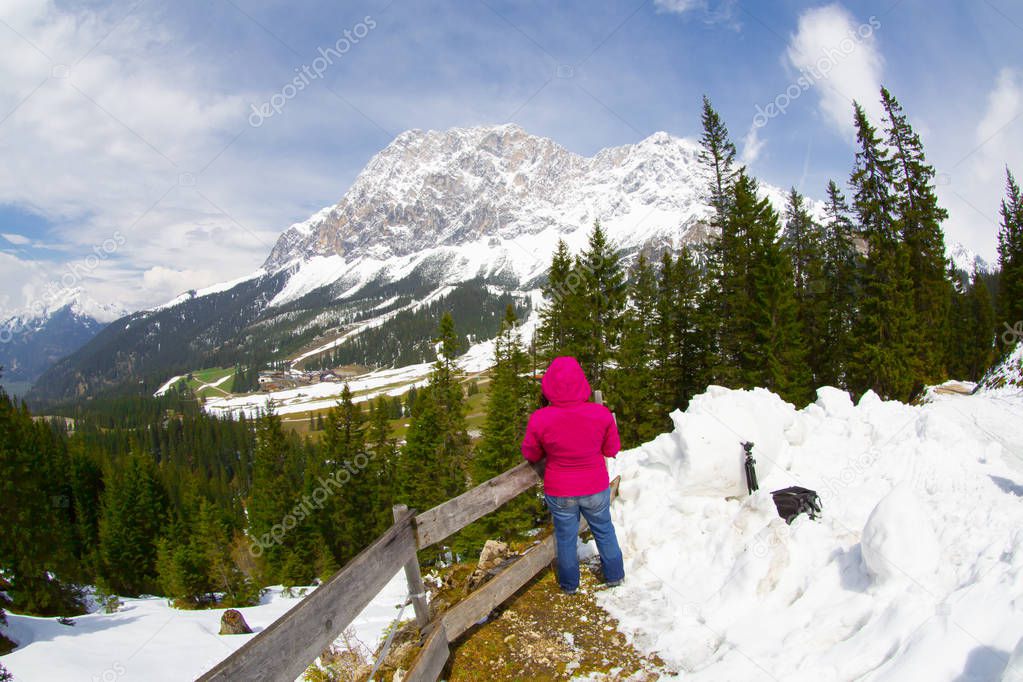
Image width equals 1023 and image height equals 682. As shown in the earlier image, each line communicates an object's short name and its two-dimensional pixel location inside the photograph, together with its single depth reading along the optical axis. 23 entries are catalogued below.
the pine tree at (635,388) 27.59
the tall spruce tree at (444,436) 34.22
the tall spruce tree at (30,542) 25.89
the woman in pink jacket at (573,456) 5.91
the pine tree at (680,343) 31.69
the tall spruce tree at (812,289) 33.50
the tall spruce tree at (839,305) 32.62
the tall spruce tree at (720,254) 28.97
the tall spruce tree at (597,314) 27.23
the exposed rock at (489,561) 6.37
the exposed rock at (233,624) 20.26
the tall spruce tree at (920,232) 29.47
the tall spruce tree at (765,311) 26.94
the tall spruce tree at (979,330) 45.84
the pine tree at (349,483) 43.31
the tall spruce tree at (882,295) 27.30
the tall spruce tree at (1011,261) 35.34
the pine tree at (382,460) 45.00
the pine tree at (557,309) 28.20
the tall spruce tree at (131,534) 48.16
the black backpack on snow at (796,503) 6.32
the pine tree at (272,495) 42.34
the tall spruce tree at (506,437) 26.27
